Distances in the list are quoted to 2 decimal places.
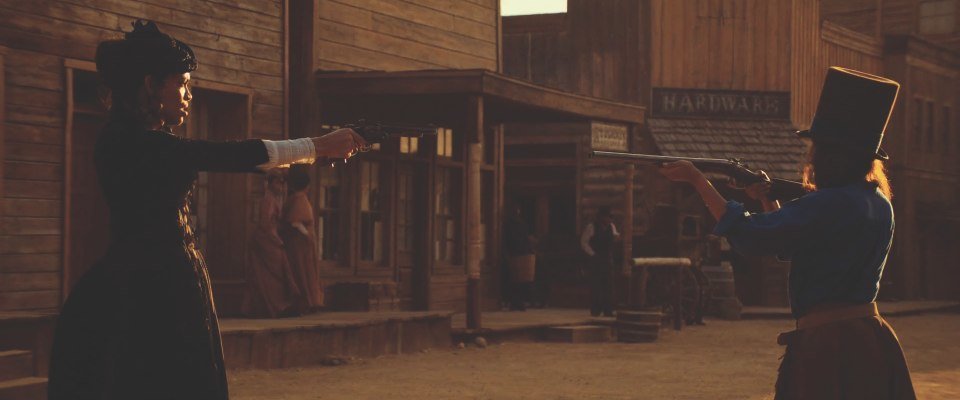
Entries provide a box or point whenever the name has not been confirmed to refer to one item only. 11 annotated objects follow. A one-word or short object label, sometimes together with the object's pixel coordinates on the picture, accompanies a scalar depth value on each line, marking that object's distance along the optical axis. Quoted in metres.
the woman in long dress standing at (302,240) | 13.58
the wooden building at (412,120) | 14.72
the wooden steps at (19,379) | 8.67
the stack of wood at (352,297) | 15.22
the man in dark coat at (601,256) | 18.78
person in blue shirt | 4.52
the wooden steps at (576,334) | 15.80
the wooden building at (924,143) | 27.84
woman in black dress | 4.34
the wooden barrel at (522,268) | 19.39
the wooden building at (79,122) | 11.45
